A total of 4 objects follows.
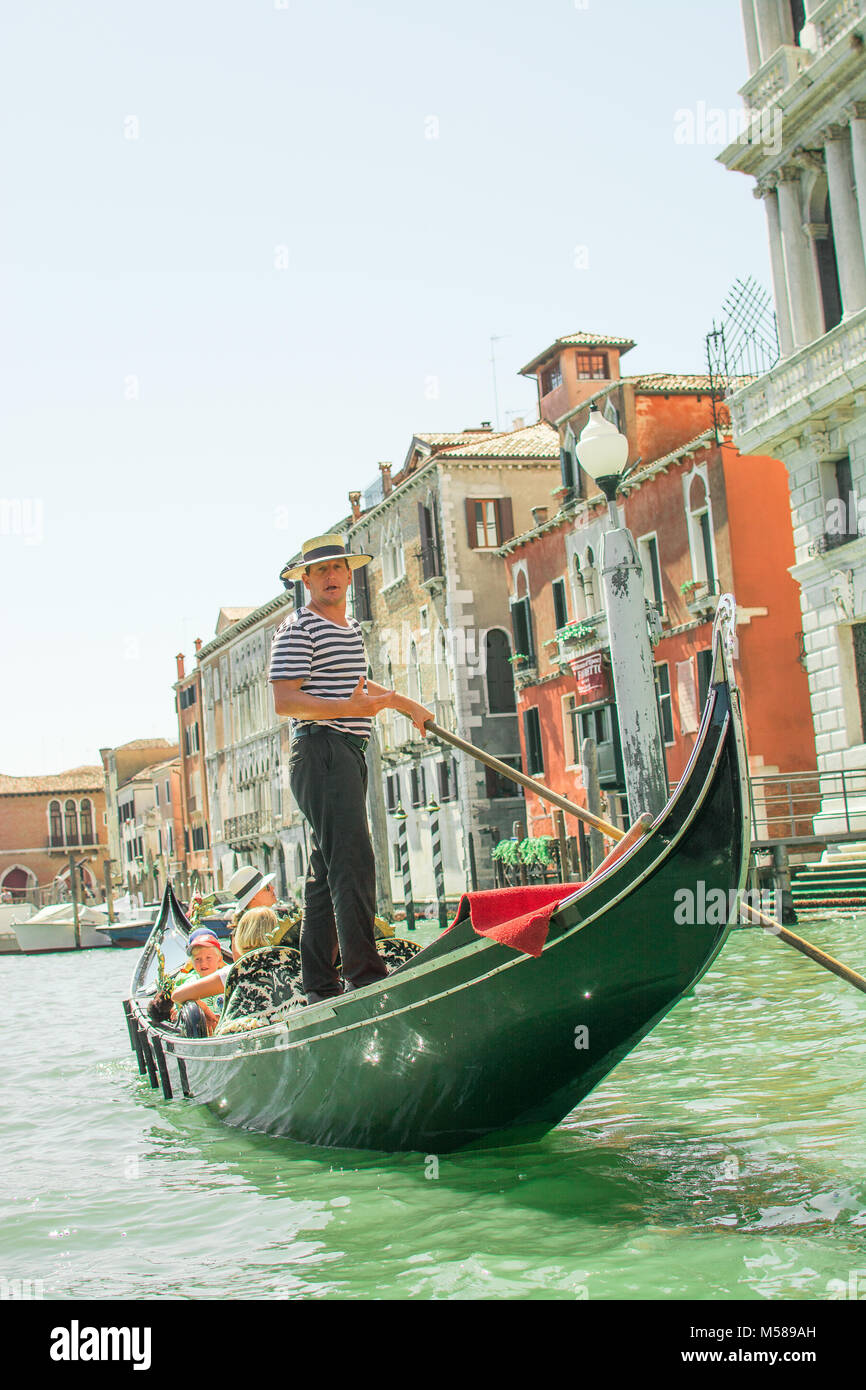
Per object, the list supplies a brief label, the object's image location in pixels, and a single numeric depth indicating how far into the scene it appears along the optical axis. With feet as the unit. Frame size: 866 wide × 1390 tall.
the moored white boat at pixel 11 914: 117.39
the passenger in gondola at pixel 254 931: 18.72
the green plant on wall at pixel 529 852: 62.28
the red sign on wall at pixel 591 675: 63.00
